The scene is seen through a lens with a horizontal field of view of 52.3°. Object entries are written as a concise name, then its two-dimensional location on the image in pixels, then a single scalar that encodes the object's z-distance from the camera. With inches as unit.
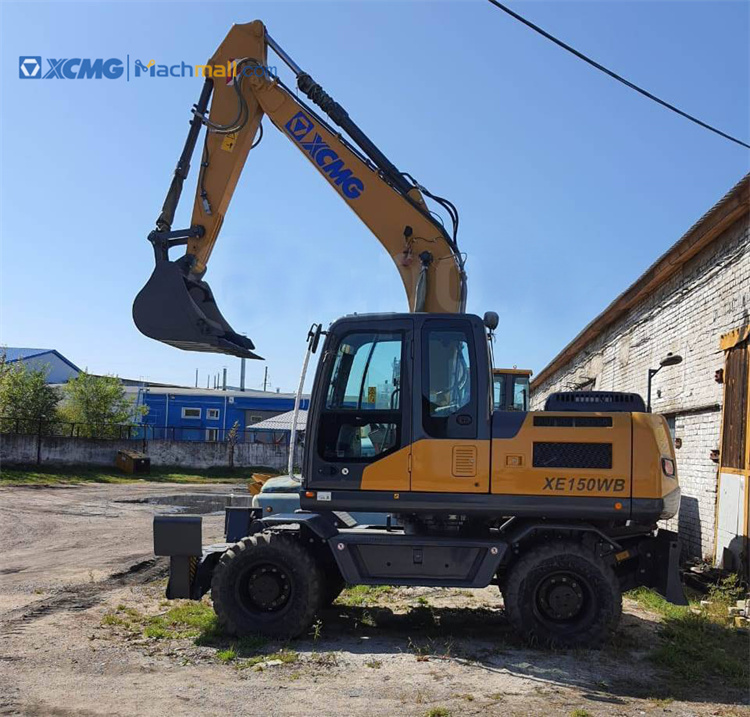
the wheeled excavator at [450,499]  261.4
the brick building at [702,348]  353.1
